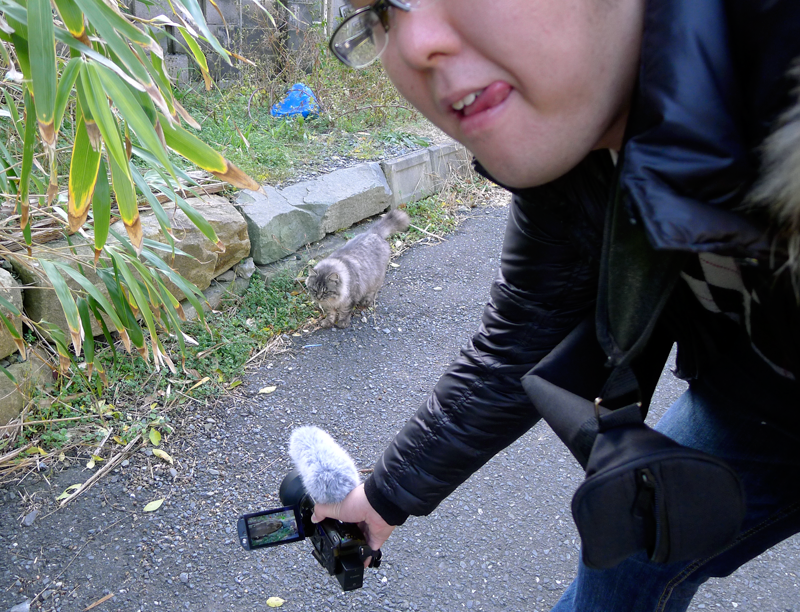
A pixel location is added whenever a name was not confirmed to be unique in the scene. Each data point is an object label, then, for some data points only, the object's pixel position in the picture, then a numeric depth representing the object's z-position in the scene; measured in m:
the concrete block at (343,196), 4.35
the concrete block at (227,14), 5.54
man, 0.73
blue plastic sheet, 5.50
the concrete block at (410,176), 5.14
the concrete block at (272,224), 3.93
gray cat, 3.75
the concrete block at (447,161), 5.67
